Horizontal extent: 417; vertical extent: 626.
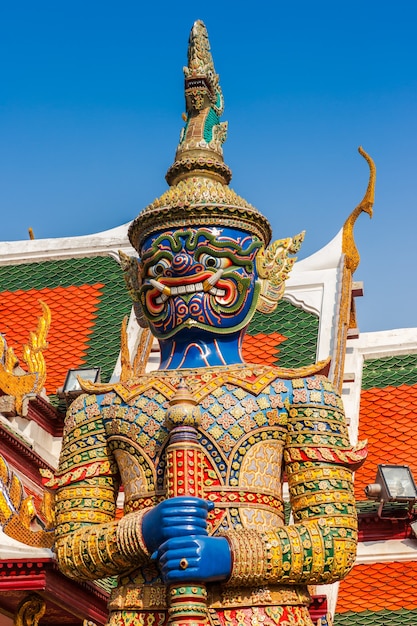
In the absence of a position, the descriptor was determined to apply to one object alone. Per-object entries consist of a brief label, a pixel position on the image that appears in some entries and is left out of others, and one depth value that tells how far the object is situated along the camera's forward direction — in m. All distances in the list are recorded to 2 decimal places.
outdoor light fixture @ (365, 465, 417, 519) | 10.05
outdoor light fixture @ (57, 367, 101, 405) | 11.14
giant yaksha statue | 5.85
